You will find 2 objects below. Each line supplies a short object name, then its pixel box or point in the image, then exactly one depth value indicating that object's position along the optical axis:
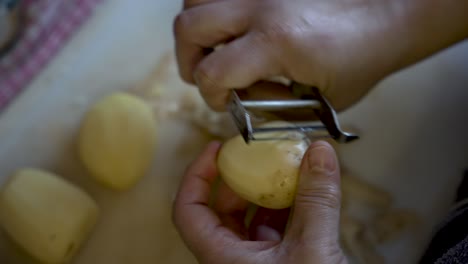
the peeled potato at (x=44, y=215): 0.76
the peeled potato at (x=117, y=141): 0.81
